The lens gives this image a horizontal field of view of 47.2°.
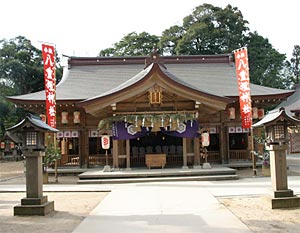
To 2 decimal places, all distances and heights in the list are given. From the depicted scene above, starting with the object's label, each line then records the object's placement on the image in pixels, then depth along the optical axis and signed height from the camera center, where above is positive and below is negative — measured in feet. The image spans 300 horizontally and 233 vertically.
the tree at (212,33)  138.92 +42.93
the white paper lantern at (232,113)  63.21 +4.43
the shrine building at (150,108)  52.95 +5.19
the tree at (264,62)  130.11 +29.35
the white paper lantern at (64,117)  62.80 +4.51
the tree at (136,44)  151.33 +42.54
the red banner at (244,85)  51.55 +7.88
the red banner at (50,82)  52.06 +9.09
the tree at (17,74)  124.06 +26.46
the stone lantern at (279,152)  27.84 -1.37
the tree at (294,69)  180.86 +36.32
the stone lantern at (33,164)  27.89 -1.88
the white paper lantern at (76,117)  62.23 +4.42
